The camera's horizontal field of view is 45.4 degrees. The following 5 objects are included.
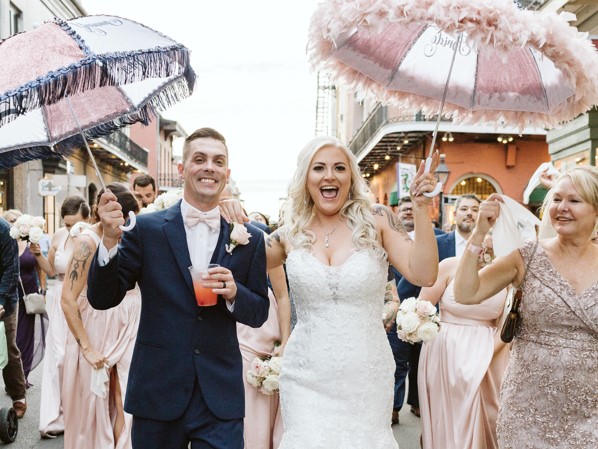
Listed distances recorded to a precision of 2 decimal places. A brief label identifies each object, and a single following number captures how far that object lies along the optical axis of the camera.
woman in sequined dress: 3.81
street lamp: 18.48
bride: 3.71
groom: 3.55
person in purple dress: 7.82
